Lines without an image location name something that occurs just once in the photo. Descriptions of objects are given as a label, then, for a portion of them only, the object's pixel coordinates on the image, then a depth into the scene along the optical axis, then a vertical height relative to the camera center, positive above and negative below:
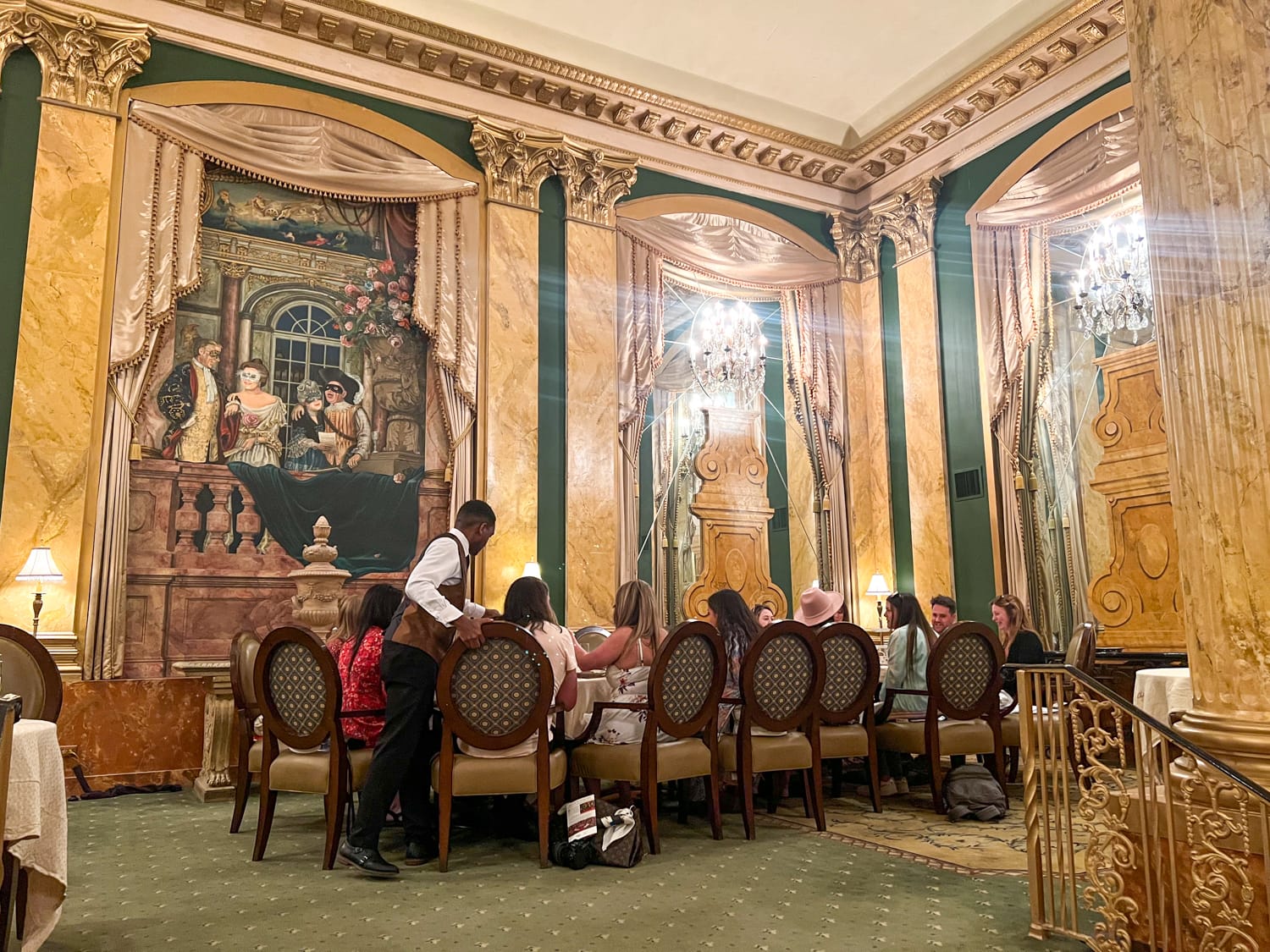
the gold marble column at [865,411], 9.33 +1.89
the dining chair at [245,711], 4.52 -0.47
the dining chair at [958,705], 5.02 -0.53
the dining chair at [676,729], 4.18 -0.54
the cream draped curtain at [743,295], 8.62 +2.91
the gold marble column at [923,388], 8.84 +2.00
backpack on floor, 4.77 -0.95
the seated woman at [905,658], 5.45 -0.30
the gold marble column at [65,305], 6.15 +2.04
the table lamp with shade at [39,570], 5.79 +0.28
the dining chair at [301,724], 3.89 -0.45
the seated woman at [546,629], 4.26 -0.08
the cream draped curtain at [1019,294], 8.23 +2.71
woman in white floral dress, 4.45 -0.22
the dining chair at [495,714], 3.82 -0.41
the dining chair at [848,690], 4.87 -0.43
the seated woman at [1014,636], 6.08 -0.22
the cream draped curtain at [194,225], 6.37 +2.83
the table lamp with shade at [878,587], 9.06 +0.17
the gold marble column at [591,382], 7.95 +1.92
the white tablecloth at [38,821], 2.56 -0.55
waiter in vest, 3.78 -0.28
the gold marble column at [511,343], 7.65 +2.16
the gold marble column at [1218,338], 2.58 +0.73
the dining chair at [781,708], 4.52 -0.48
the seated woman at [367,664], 4.31 -0.23
